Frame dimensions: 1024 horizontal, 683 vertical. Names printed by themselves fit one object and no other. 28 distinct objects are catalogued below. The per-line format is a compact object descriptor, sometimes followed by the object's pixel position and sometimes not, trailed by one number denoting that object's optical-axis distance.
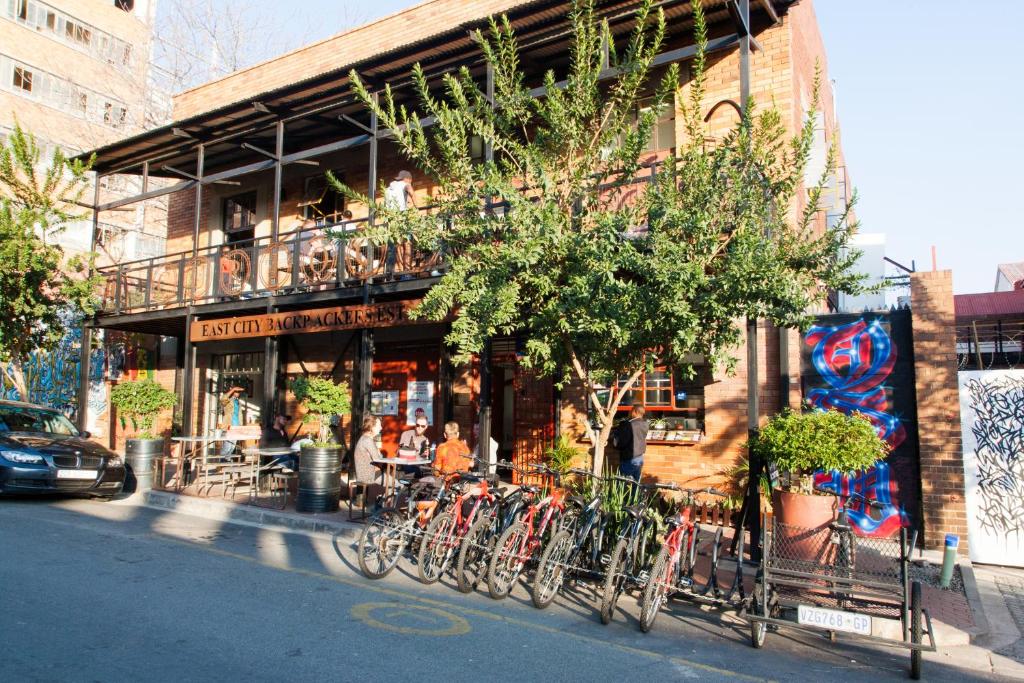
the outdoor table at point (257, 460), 11.18
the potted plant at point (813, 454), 6.41
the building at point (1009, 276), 18.17
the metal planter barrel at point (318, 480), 10.42
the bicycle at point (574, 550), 6.35
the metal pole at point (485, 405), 11.05
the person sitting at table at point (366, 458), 9.41
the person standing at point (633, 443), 9.79
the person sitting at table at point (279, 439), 12.88
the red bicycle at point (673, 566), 5.78
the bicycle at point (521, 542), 6.55
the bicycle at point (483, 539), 6.72
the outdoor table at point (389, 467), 9.21
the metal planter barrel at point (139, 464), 12.52
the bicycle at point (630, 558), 5.93
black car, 10.38
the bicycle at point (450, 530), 6.97
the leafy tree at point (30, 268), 14.99
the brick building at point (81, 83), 33.16
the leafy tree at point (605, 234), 6.99
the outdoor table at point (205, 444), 11.75
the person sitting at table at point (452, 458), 8.59
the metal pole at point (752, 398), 7.90
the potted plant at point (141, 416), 12.53
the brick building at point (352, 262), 10.89
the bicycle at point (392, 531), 7.12
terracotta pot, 5.79
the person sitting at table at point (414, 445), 10.19
